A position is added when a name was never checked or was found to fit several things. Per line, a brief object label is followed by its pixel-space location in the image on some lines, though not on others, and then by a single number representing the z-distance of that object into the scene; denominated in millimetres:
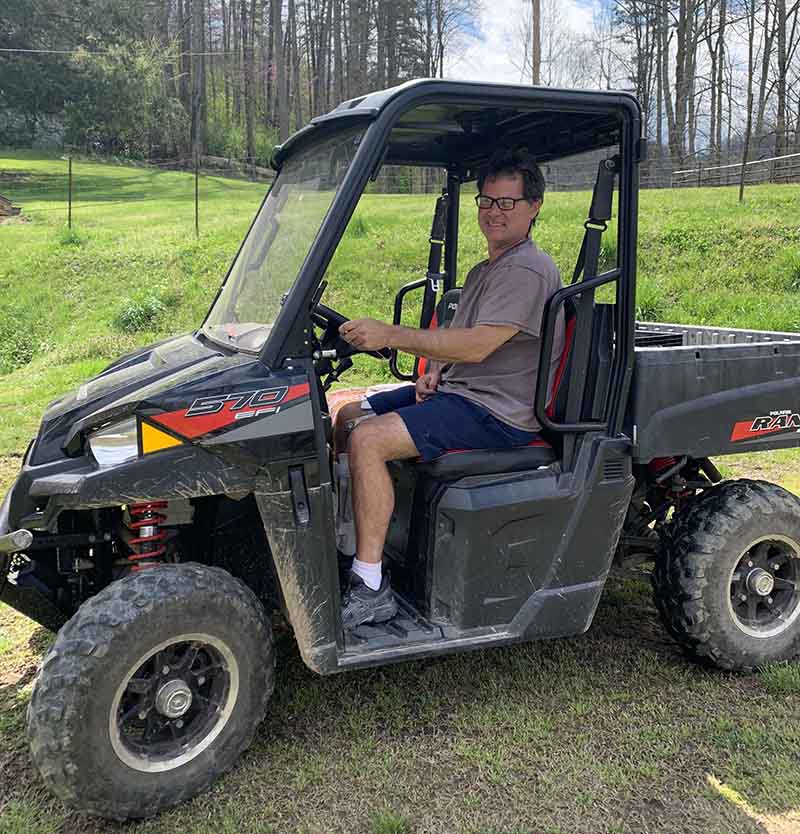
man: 3143
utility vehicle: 2727
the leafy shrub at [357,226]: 3109
